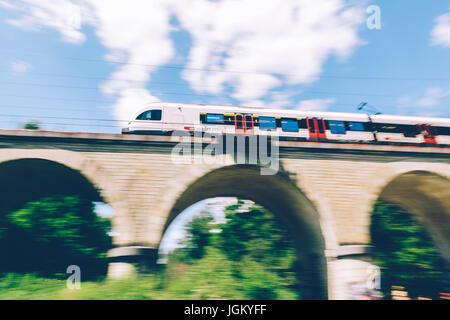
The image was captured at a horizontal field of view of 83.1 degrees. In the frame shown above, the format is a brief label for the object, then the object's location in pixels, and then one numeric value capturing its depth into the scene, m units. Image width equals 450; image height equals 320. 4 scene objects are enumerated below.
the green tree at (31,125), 35.53
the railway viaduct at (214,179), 13.91
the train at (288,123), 18.67
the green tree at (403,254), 16.28
